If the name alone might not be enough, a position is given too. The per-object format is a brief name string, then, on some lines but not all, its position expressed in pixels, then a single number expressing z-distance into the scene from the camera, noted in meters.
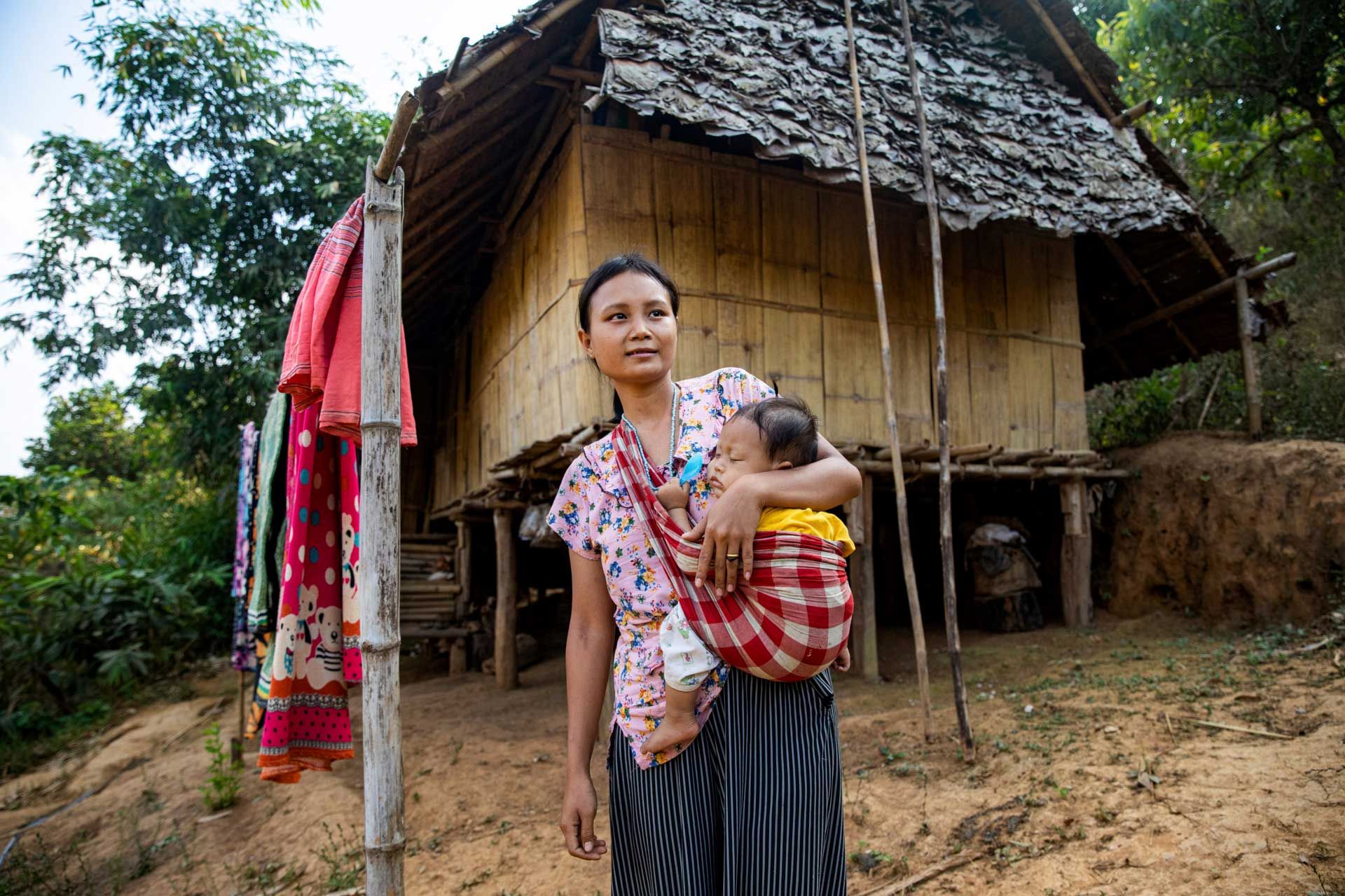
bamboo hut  5.11
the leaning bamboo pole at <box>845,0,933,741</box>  4.21
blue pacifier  1.53
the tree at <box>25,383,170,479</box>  16.88
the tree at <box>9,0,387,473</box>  10.04
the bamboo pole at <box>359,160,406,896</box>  1.66
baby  1.37
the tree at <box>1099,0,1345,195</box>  8.30
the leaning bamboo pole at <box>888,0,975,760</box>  4.11
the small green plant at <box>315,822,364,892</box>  3.71
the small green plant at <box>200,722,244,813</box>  5.04
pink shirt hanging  2.06
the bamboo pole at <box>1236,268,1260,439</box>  7.27
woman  1.37
